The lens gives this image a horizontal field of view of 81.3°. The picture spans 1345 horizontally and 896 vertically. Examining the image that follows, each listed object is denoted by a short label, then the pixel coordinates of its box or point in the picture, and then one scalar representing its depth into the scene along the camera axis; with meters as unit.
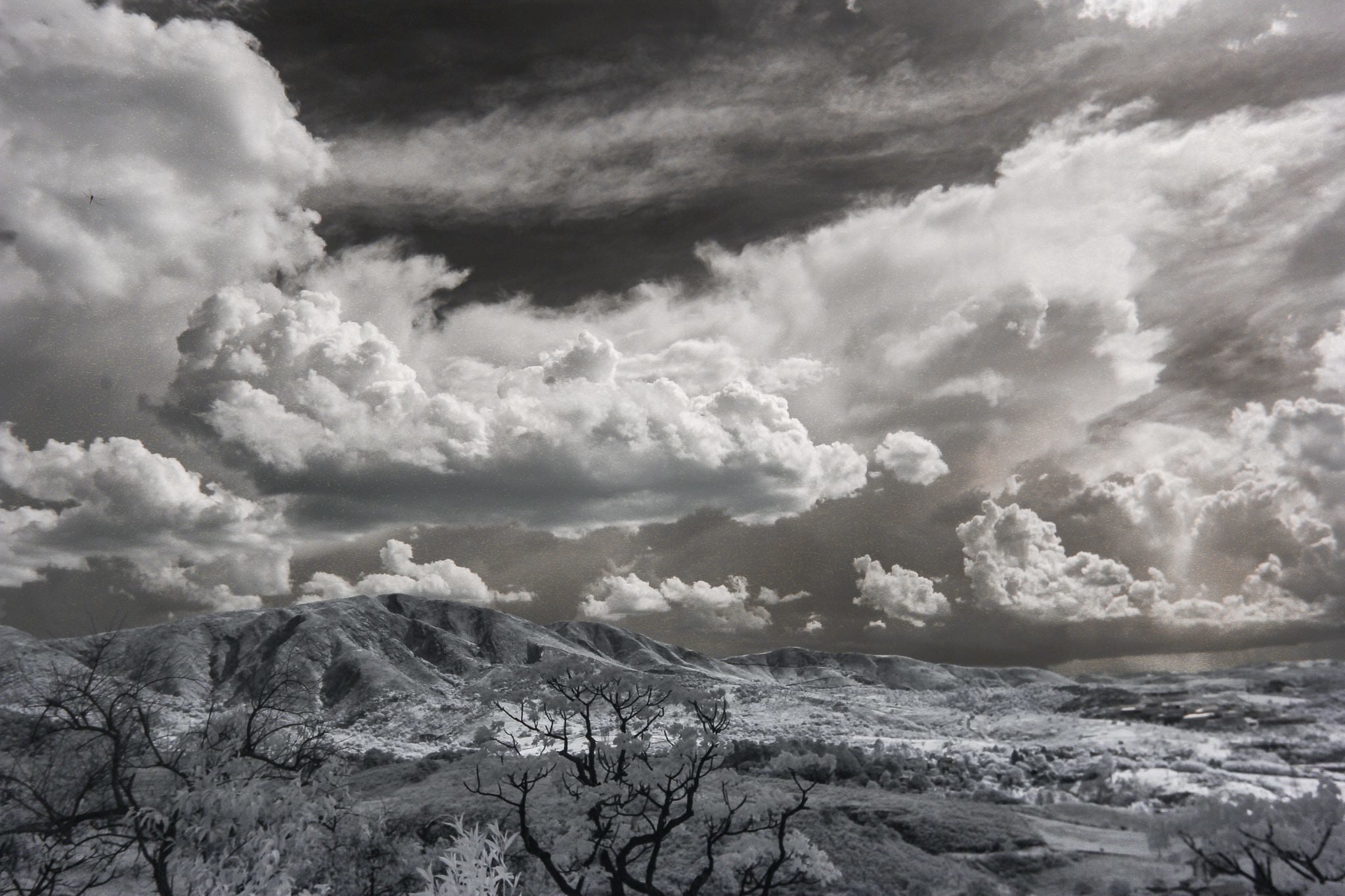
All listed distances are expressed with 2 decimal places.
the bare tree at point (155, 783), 15.90
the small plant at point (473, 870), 16.64
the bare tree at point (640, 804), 19.91
